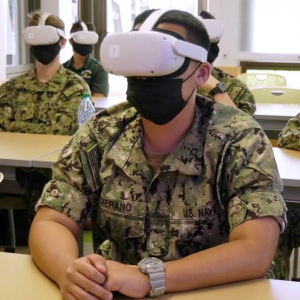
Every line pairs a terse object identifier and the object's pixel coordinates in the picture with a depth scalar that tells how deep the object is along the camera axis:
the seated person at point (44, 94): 3.20
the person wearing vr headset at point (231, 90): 3.05
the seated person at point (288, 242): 2.20
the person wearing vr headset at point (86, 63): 5.07
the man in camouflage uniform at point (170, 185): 1.30
